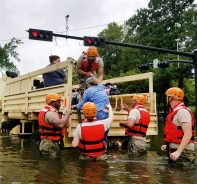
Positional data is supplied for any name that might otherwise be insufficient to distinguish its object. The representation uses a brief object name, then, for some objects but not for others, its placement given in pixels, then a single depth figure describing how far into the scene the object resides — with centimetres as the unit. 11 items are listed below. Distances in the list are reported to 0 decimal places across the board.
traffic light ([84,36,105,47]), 1393
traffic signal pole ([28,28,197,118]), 1205
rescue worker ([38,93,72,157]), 749
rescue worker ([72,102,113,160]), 672
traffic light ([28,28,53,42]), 1327
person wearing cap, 769
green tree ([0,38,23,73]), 3678
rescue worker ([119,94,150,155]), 838
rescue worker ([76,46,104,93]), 831
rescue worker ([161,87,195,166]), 605
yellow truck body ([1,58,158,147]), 848
